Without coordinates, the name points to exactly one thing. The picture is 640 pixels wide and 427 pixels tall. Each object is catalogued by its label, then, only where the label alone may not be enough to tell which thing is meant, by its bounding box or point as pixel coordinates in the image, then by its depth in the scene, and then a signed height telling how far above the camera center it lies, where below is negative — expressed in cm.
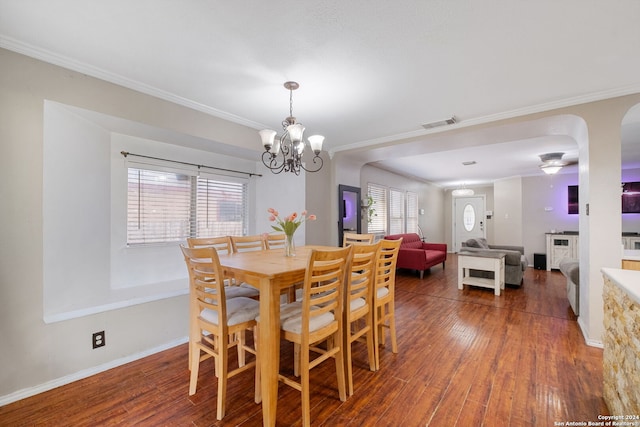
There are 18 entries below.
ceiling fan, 519 +103
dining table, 162 -59
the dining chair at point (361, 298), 206 -67
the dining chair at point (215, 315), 178 -72
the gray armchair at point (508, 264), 489 -92
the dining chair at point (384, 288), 239 -70
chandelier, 236 +67
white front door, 927 -15
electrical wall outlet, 230 -106
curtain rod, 292 +65
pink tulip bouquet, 251 -10
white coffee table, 453 -92
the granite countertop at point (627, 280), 132 -37
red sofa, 571 -89
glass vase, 258 -29
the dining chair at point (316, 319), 169 -72
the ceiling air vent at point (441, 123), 333 +115
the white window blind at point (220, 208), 373 +9
